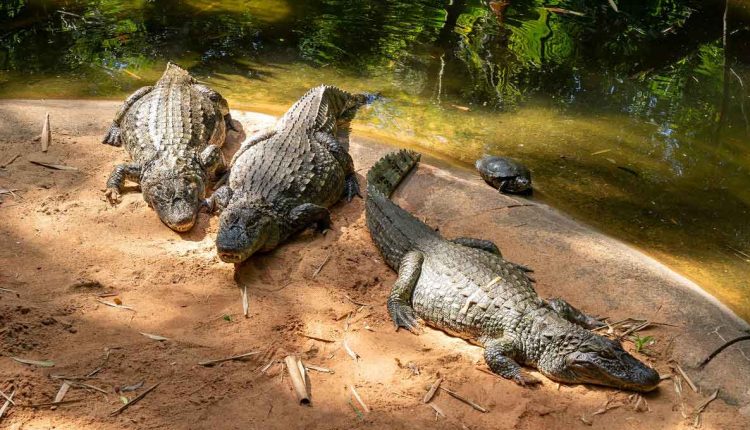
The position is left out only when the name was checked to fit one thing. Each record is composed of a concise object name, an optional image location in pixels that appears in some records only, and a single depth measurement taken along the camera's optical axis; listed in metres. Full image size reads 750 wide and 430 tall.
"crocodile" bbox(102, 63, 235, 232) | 5.70
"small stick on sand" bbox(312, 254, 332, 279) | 4.96
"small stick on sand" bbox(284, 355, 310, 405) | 3.59
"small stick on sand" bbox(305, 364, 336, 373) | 3.88
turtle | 6.32
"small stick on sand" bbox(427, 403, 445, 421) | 3.63
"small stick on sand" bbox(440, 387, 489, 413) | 3.72
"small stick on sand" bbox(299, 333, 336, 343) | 4.19
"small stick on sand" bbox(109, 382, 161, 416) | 3.31
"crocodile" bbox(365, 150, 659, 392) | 3.96
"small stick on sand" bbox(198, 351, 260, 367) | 3.78
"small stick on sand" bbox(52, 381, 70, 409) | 3.32
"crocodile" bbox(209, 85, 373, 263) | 5.09
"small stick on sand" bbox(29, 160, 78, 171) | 6.06
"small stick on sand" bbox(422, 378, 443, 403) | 3.73
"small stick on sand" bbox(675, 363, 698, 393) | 3.99
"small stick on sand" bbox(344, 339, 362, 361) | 4.04
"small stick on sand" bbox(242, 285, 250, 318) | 4.40
